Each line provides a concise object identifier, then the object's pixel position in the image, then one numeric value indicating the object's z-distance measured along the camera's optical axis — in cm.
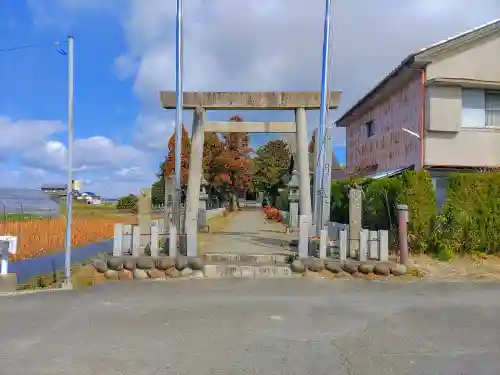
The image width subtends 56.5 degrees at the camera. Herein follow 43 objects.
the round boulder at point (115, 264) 919
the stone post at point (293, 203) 2028
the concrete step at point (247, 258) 1014
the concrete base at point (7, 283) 795
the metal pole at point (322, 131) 1167
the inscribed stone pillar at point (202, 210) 1928
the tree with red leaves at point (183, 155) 3581
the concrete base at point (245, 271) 932
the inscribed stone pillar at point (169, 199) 1239
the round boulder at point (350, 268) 939
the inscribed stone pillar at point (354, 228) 1034
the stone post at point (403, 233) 991
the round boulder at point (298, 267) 938
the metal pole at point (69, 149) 837
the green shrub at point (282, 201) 3224
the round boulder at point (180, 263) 929
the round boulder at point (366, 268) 943
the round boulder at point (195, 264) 929
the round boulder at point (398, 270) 954
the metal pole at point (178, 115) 1180
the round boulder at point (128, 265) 922
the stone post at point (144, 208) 1127
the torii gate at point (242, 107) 1184
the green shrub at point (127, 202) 4722
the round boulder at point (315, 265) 939
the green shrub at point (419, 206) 1113
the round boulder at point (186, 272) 930
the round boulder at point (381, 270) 945
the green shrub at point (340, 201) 1618
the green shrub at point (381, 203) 1184
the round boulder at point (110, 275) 913
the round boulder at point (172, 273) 926
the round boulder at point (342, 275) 938
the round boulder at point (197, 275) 927
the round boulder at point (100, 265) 912
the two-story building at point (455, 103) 1534
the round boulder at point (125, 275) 920
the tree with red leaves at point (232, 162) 3675
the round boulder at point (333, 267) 938
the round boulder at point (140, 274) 919
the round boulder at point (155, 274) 920
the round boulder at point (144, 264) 922
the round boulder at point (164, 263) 924
